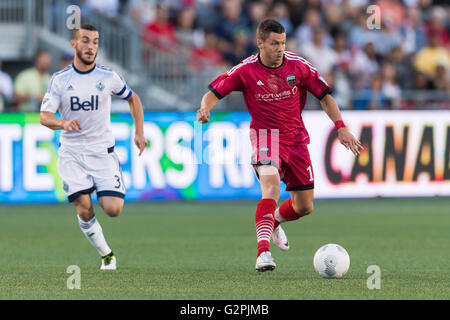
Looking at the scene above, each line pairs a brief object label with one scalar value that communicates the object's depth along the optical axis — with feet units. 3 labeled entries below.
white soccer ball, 53.62
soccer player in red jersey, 56.95
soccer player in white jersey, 60.23
